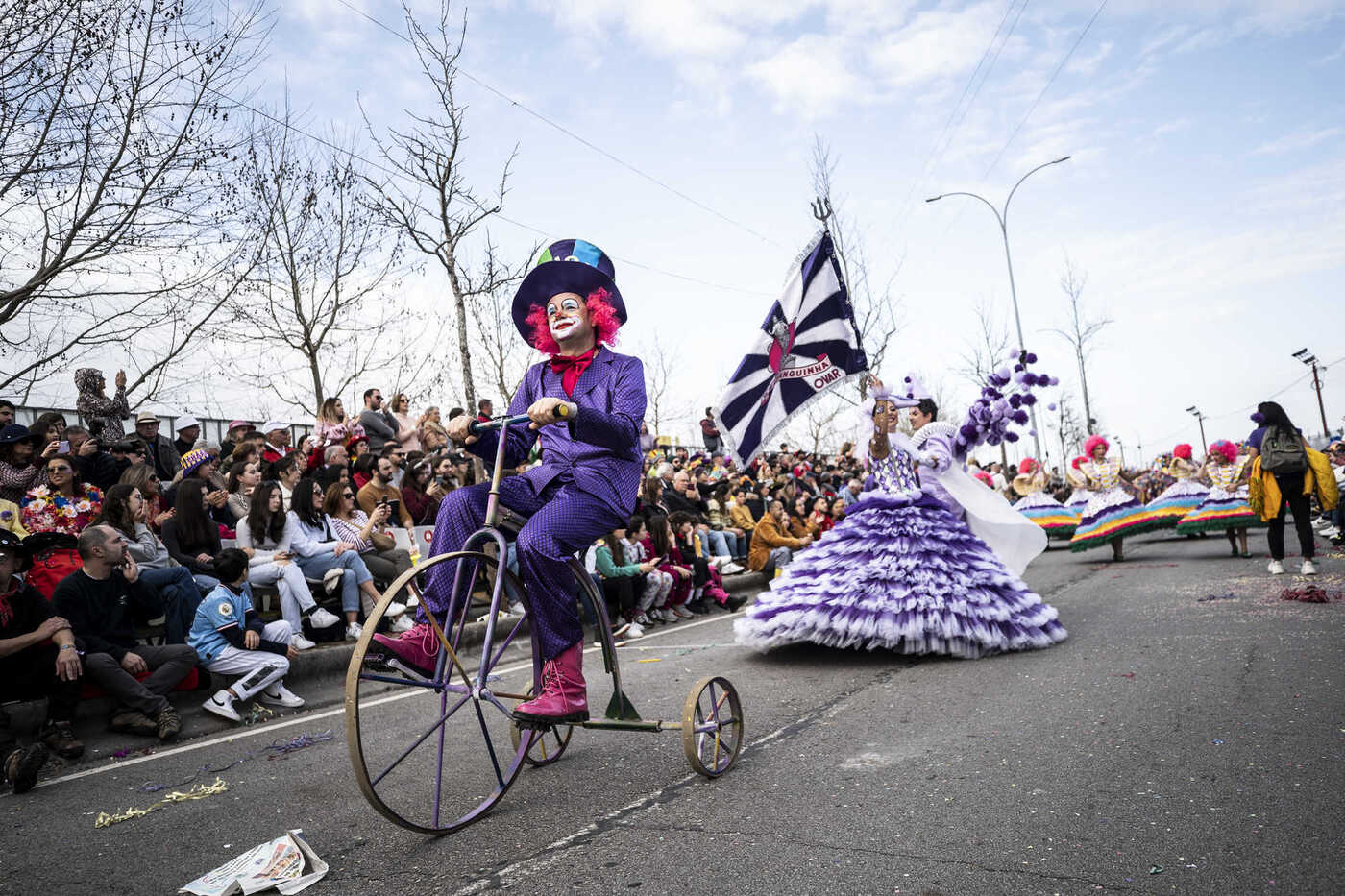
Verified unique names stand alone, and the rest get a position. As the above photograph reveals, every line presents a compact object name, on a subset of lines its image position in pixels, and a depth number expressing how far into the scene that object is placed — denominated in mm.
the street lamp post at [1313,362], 52094
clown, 3656
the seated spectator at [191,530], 7277
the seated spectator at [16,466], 7617
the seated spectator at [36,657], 5227
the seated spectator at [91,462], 8273
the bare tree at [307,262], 15578
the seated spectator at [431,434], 11695
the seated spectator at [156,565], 6379
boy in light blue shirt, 6289
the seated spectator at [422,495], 10047
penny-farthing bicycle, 3352
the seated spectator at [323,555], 7809
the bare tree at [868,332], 23406
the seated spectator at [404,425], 12273
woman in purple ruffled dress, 6355
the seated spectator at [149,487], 7551
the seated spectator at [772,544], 13508
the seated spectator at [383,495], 9477
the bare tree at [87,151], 7180
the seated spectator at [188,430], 9938
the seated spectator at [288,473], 9047
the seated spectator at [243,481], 8508
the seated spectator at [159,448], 9680
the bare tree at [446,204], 14695
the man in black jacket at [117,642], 5609
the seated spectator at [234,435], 10742
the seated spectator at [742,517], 15148
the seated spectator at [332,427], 10734
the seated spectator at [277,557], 7309
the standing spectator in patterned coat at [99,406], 9336
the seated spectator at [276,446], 9984
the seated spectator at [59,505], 7012
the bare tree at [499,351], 20078
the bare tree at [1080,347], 40188
